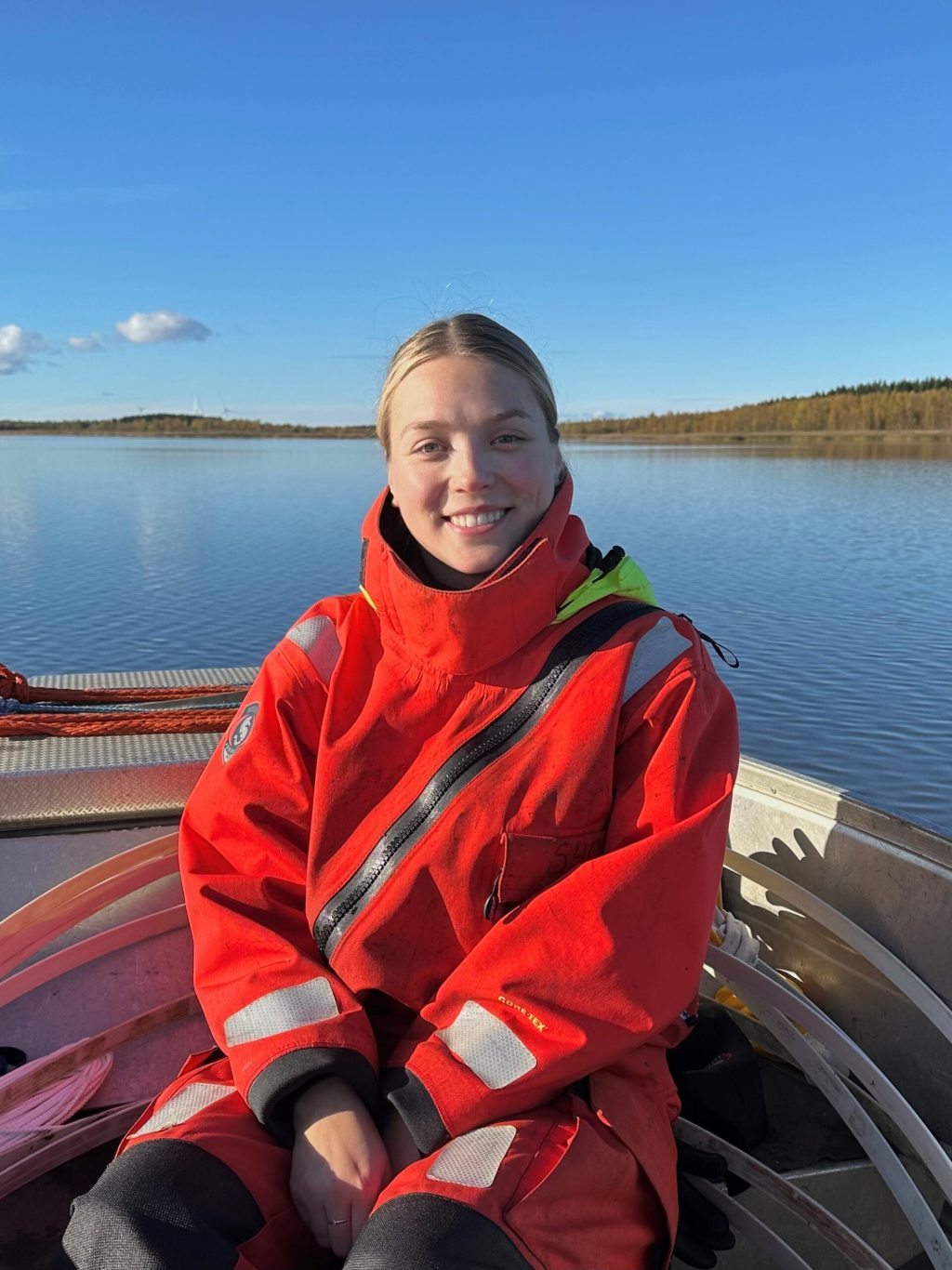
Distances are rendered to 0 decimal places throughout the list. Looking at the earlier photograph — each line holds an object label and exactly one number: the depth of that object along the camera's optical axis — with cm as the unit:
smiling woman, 146
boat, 199
